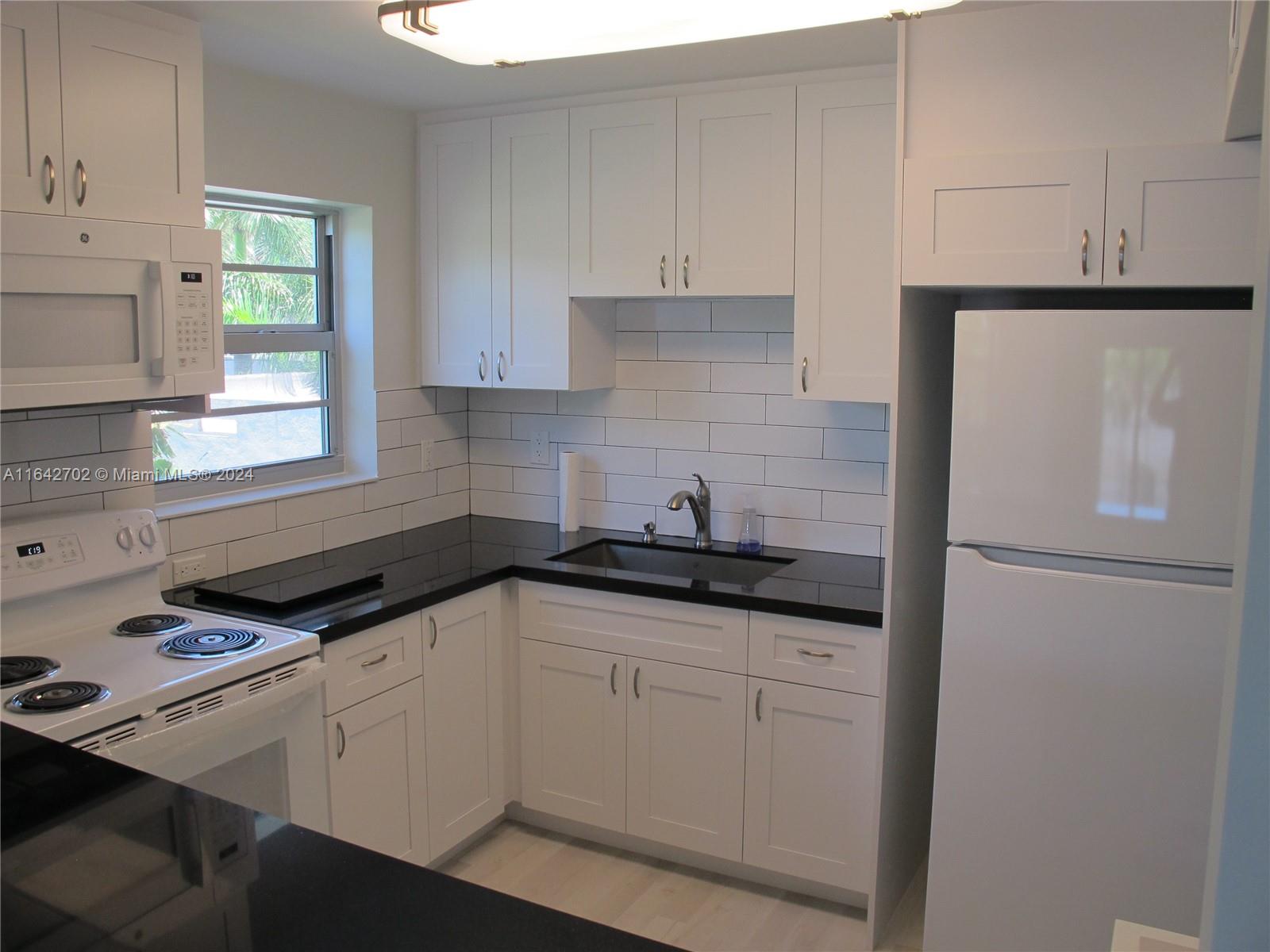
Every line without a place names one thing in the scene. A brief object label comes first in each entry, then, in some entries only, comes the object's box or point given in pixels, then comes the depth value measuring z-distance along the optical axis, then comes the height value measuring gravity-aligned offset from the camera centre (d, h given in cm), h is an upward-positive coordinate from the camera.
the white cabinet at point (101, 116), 218 +55
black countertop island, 108 -57
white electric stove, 207 -64
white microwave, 214 +12
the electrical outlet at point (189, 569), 290 -56
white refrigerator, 223 -53
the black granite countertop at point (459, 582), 276 -60
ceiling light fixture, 165 +57
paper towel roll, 370 -42
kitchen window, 312 +0
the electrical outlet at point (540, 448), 384 -28
